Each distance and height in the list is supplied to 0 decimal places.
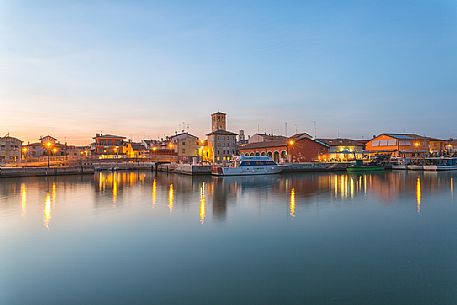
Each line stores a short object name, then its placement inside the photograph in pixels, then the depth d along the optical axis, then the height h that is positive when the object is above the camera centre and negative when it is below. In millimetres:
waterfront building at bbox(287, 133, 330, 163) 49375 +1230
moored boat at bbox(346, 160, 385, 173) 47656 -1661
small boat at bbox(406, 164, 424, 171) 48822 -1680
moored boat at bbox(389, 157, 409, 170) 50850 -1113
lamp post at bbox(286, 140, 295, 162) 48875 +2091
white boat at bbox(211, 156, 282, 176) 39469 -1337
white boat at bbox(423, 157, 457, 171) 47312 -1254
